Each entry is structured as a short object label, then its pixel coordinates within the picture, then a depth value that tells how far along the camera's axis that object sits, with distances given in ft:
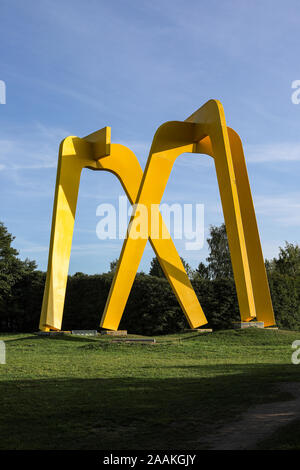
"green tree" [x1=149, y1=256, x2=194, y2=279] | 173.58
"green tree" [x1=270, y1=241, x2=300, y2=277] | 147.95
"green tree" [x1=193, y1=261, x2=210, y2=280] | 165.37
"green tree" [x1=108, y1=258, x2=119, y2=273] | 247.62
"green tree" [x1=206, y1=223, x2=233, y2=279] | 161.68
